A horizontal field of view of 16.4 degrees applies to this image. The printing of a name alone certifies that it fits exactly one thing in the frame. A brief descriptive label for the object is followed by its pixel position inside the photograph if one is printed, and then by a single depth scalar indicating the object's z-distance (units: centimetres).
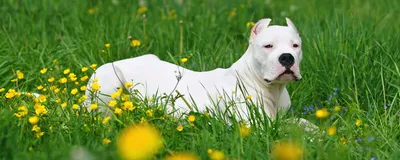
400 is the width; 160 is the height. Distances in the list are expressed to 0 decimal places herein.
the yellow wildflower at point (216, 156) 517
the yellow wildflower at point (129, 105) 661
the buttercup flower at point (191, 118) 654
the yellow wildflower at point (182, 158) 404
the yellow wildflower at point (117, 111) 646
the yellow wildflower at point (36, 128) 632
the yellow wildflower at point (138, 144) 344
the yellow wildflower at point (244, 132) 614
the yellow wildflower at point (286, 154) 386
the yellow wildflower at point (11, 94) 717
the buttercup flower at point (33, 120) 622
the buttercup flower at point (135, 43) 983
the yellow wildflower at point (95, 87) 698
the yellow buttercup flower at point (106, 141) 596
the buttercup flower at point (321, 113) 539
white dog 728
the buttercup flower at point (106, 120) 632
